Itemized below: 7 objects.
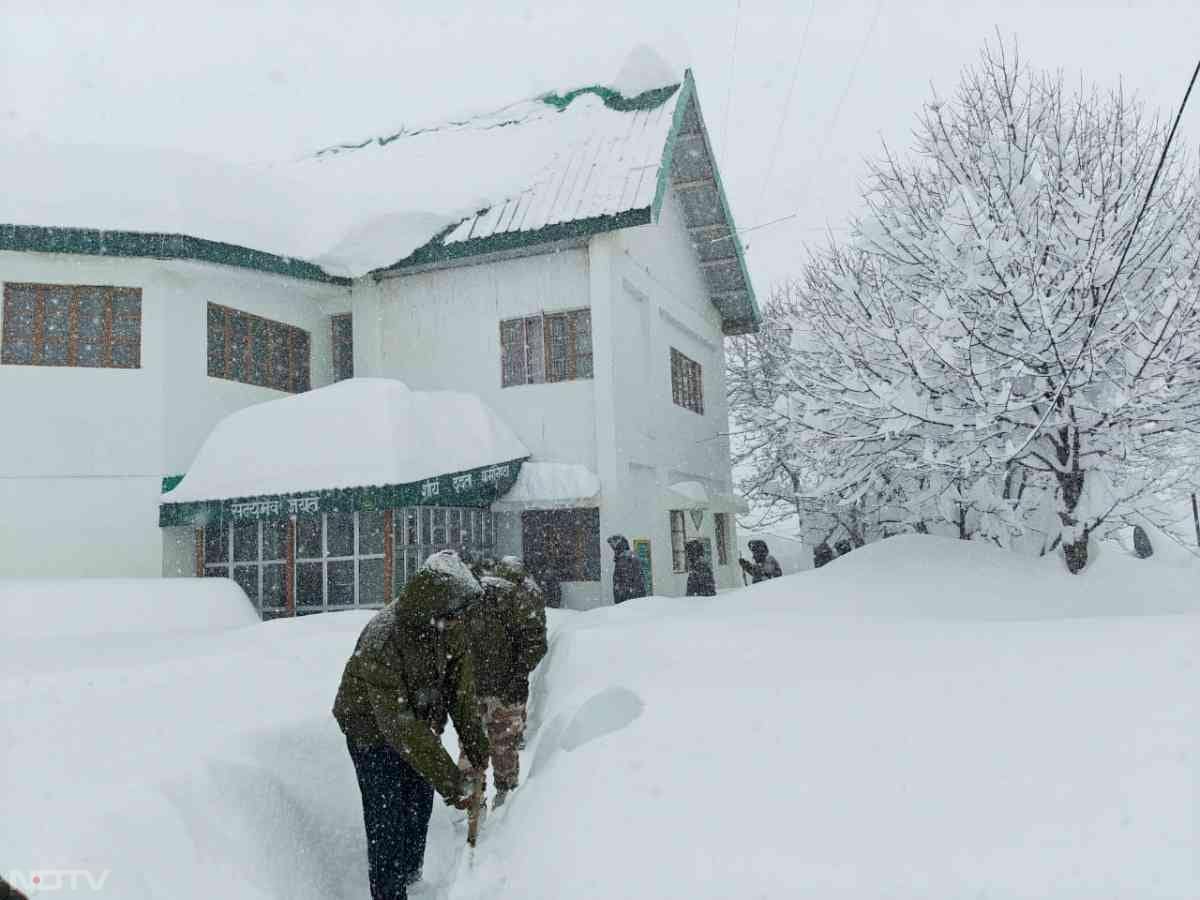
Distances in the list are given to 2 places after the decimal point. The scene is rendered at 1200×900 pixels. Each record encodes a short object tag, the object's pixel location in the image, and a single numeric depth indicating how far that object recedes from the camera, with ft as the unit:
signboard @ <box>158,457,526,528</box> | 30.76
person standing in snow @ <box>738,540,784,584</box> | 38.24
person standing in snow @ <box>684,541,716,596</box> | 34.63
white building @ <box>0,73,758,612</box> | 34.01
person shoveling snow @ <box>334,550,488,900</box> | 11.18
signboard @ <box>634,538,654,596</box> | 39.40
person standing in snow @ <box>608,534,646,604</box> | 31.89
